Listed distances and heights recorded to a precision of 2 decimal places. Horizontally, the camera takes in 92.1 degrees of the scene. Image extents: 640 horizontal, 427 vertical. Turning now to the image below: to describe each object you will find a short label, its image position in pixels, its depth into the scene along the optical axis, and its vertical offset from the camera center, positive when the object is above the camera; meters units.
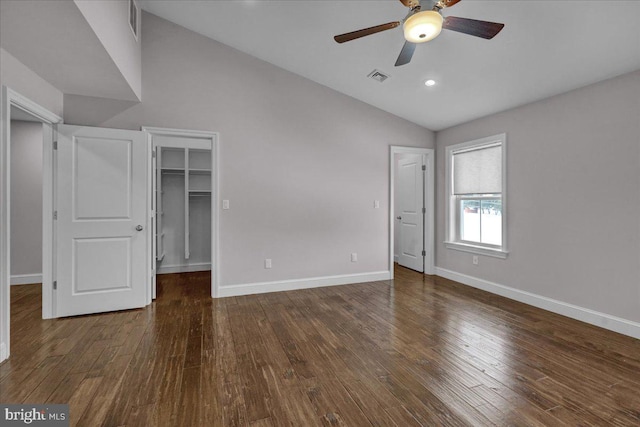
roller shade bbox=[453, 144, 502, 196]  4.29 +0.65
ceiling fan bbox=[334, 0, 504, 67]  1.98 +1.28
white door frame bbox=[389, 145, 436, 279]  5.34 +0.14
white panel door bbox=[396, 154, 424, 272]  5.53 +0.06
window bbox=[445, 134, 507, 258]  4.24 +0.27
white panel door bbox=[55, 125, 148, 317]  3.32 -0.07
